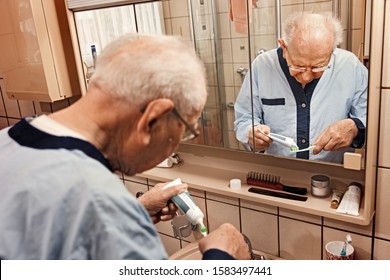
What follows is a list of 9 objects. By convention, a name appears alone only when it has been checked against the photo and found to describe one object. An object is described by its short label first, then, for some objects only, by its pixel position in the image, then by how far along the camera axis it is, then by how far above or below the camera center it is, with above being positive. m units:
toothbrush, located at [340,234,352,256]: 0.94 -0.58
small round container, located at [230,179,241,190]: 1.11 -0.48
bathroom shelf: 0.96 -0.48
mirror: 0.98 -0.08
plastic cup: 0.95 -0.60
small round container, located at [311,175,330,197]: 1.00 -0.45
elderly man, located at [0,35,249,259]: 0.50 -0.18
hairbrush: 1.05 -0.47
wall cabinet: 1.26 -0.05
